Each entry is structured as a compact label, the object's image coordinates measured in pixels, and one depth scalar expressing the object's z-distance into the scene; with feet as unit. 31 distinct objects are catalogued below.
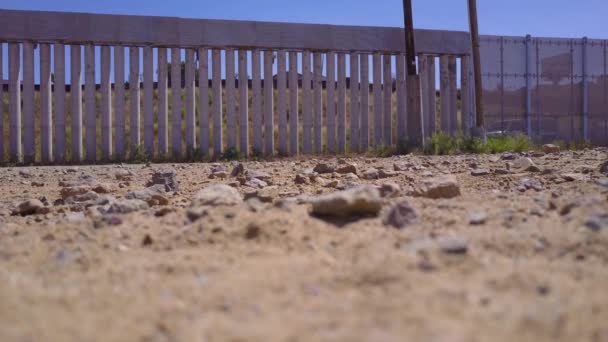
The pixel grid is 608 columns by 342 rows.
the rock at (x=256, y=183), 18.84
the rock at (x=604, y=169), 18.37
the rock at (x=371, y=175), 20.24
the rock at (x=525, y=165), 20.42
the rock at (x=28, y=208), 15.11
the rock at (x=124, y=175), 24.52
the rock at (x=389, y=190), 13.60
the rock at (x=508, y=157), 28.49
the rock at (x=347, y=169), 22.25
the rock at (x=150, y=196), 14.90
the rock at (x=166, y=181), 18.84
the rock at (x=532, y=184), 14.73
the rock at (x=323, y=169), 22.54
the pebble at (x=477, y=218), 9.67
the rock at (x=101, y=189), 18.99
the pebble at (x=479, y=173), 20.24
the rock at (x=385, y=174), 20.74
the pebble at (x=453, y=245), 7.75
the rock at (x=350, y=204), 9.91
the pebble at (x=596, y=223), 8.68
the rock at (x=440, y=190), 13.23
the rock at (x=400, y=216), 9.55
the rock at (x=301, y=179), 19.60
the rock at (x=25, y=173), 27.80
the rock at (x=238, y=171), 23.21
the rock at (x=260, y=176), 20.77
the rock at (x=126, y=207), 12.38
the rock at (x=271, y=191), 16.28
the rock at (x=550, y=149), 34.24
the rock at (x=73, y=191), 18.08
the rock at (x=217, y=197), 11.54
